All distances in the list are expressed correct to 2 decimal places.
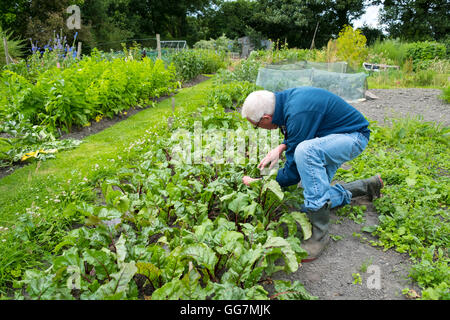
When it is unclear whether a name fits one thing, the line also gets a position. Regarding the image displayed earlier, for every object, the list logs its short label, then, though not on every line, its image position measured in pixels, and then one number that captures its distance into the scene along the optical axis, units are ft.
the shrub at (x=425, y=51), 41.42
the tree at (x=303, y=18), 90.68
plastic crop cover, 22.16
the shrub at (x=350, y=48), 33.46
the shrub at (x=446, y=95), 20.33
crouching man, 7.65
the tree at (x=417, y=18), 80.55
